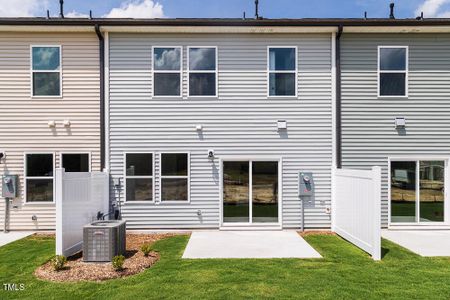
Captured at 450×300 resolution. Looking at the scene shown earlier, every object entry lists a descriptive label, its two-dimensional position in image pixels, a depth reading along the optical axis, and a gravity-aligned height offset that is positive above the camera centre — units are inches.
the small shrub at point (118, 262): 236.9 -83.6
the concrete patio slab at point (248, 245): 280.4 -92.5
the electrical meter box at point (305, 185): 368.8 -43.7
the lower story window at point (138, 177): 371.6 -35.8
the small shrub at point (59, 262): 239.9 -85.0
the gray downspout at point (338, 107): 372.2 +43.1
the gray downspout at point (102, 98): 367.6 +51.5
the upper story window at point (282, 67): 376.2 +88.1
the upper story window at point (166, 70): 373.1 +83.3
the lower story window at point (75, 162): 370.6 -19.4
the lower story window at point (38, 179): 368.2 -38.1
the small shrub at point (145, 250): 273.6 -86.0
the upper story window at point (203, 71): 373.7 +82.6
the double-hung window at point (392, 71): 376.5 +83.9
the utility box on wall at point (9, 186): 357.1 -44.6
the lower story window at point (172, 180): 372.5 -39.1
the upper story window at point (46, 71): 370.9 +81.5
